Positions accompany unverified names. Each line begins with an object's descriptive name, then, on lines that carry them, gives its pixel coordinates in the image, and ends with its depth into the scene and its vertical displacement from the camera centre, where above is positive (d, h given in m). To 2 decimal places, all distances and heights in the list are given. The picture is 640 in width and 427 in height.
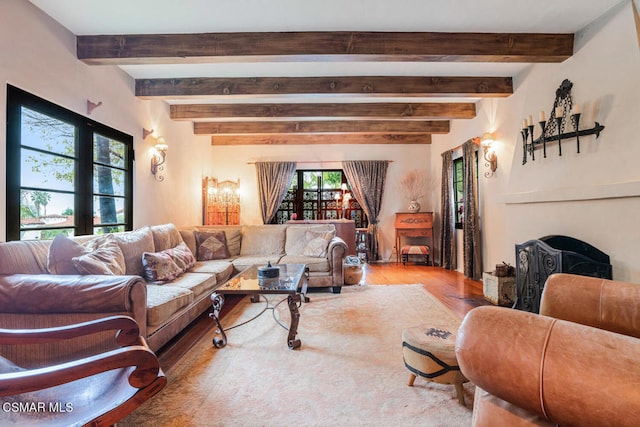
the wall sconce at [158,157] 4.06 +0.81
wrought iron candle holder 2.53 +0.82
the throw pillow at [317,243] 4.11 -0.41
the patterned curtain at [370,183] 6.42 +0.66
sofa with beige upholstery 1.69 -0.50
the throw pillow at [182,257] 3.16 -0.46
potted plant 6.39 +0.62
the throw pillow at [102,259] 2.00 -0.31
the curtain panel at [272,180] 6.45 +0.74
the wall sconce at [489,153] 4.21 +0.86
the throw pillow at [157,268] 2.78 -0.51
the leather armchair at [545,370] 0.52 -0.31
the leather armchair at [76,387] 0.88 -0.64
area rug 1.54 -1.05
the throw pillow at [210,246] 4.09 -0.43
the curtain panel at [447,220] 5.43 -0.13
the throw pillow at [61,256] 1.96 -0.27
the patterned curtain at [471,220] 4.55 -0.11
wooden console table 5.92 -0.22
